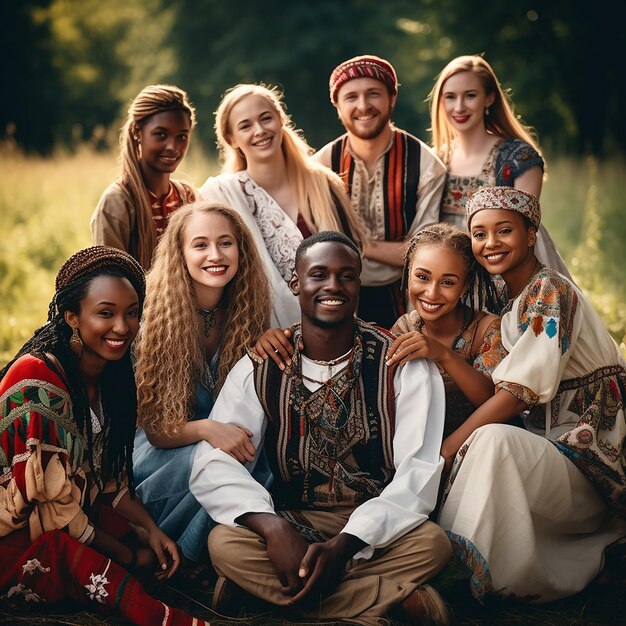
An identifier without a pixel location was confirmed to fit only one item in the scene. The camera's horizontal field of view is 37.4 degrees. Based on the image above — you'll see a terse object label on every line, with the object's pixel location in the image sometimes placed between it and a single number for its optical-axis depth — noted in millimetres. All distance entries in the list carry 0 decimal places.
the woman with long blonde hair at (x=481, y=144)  5109
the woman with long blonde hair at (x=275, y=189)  4879
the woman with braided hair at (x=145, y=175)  4859
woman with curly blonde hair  3943
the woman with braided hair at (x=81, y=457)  3338
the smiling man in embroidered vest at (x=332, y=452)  3398
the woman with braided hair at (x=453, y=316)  3973
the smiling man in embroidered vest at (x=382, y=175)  5199
